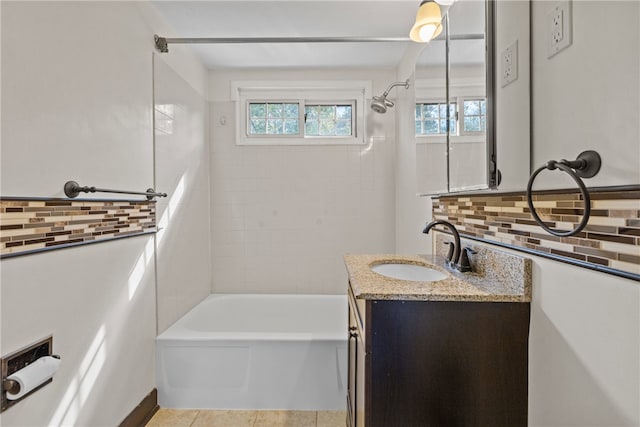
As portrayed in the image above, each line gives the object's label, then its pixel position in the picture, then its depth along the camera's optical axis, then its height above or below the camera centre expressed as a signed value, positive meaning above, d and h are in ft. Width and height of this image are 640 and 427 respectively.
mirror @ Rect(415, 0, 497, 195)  4.07 +1.54
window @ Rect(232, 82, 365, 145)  9.98 +2.85
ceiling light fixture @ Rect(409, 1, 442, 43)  4.72 +2.68
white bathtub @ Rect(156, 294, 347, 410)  6.51 -3.21
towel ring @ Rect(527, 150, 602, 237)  2.29 +0.29
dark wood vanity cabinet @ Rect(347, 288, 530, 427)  3.46 -1.65
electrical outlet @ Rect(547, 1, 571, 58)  2.80 +1.56
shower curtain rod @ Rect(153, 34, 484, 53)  6.75 +3.42
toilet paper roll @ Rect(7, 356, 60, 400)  3.53 -1.83
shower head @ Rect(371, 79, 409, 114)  7.87 +2.49
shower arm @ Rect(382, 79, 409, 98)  7.79 +2.90
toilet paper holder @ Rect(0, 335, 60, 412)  3.49 -1.72
